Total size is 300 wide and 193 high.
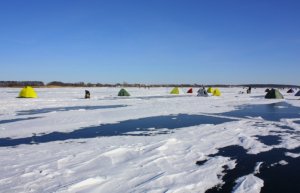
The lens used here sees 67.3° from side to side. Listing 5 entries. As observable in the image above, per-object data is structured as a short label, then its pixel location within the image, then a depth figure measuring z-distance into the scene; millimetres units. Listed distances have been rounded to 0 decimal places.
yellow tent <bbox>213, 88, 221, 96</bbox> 26836
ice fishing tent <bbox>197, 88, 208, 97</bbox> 24629
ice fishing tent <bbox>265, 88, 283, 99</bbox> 22510
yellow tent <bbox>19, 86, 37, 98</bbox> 20639
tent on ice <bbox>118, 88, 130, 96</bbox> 25382
